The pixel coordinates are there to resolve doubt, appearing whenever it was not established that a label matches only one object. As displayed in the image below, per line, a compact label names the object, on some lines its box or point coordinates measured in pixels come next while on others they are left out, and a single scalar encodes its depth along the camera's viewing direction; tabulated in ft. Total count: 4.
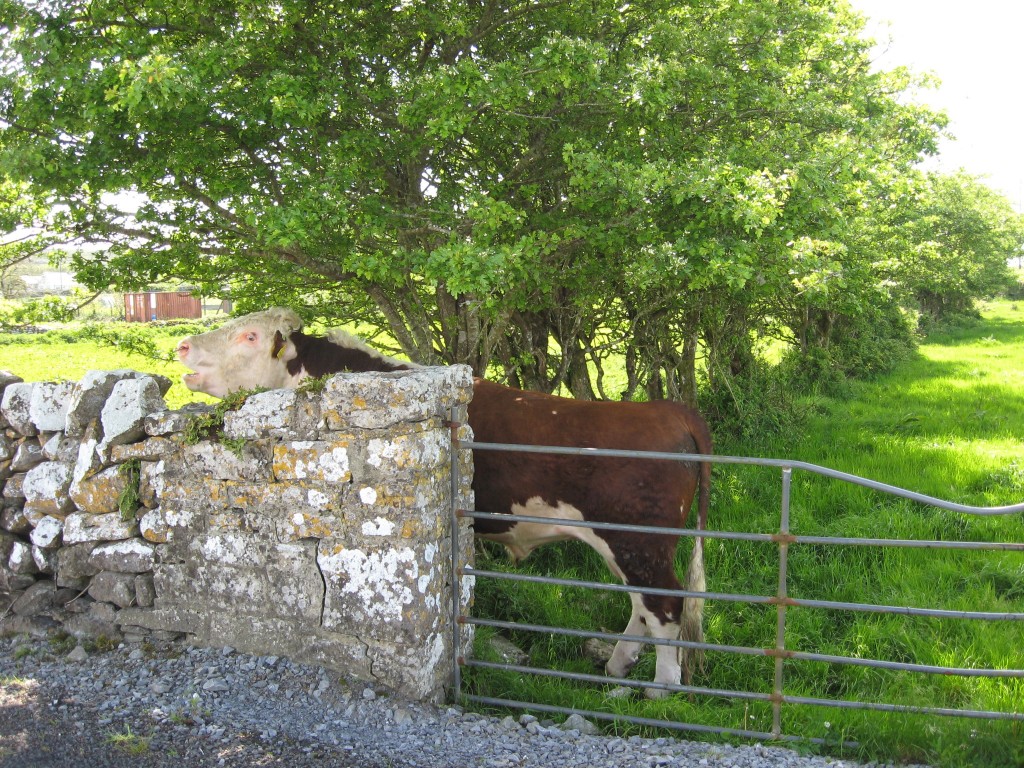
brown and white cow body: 17.28
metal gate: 12.35
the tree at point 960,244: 66.59
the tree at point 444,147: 18.29
